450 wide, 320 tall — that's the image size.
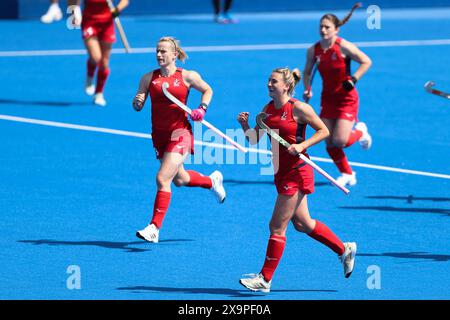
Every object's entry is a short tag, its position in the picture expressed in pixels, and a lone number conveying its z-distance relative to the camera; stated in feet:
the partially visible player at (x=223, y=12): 105.19
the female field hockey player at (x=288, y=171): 35.35
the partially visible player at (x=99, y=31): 66.80
